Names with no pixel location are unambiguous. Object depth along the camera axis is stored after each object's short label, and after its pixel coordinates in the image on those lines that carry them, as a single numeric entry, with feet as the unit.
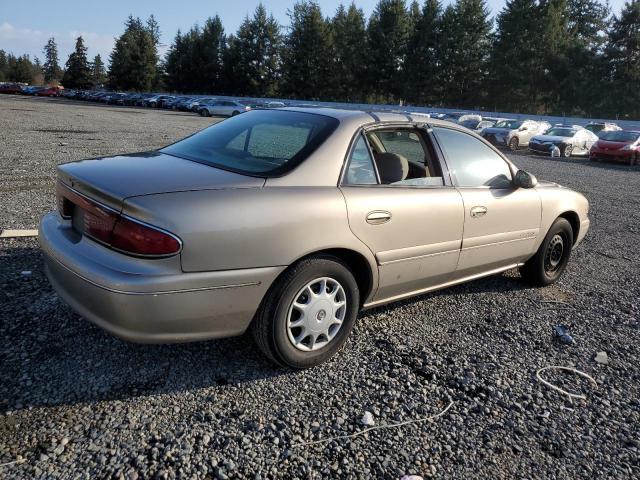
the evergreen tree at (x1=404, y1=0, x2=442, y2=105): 209.05
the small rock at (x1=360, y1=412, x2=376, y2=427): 8.94
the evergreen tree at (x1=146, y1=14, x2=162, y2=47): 340.80
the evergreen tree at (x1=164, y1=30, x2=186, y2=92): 273.75
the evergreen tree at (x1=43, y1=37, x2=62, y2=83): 473.26
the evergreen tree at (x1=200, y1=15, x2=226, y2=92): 262.47
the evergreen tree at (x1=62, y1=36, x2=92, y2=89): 327.74
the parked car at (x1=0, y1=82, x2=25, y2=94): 254.06
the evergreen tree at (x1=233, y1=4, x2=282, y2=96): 250.16
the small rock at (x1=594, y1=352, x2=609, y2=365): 11.86
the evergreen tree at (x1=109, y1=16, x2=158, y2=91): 274.77
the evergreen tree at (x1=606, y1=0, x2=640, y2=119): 168.45
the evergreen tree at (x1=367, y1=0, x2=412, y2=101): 217.97
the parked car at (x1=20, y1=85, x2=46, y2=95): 248.11
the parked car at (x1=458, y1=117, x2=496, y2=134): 96.17
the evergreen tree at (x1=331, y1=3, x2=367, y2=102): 233.76
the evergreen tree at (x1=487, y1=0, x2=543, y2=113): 191.83
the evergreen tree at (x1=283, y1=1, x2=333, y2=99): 236.02
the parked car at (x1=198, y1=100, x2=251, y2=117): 138.20
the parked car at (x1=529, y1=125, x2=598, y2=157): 74.84
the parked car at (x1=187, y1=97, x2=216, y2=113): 150.05
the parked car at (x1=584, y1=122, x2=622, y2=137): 97.55
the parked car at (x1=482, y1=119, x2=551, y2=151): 80.18
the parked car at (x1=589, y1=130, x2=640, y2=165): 68.33
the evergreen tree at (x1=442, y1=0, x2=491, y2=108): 203.41
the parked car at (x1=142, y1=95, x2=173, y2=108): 184.14
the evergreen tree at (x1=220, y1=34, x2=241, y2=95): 251.19
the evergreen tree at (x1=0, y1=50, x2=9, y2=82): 410.02
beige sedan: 8.51
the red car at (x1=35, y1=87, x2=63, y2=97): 246.47
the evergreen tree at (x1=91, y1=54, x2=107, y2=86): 351.52
